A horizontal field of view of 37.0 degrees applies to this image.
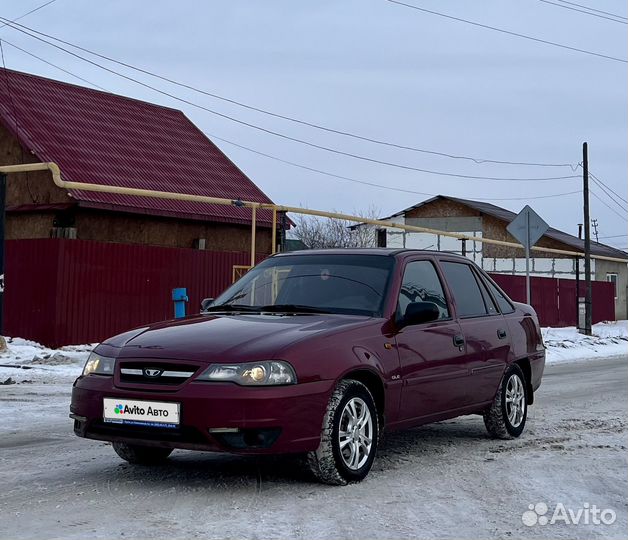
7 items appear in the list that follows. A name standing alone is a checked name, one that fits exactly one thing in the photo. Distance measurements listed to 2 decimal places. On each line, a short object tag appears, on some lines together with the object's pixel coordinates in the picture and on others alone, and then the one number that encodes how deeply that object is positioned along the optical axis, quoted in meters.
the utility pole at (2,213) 16.03
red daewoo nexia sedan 5.54
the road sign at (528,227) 19.38
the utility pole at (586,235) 28.44
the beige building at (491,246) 49.00
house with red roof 17.62
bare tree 60.28
